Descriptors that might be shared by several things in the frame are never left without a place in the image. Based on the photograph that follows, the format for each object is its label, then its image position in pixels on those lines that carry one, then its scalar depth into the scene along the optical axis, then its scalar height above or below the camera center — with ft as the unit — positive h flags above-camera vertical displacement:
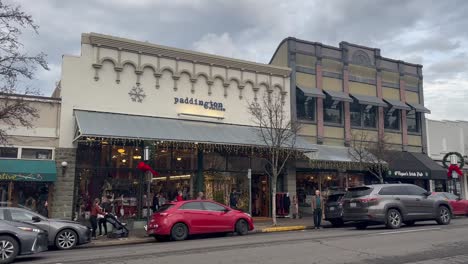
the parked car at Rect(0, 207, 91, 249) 42.76 -4.03
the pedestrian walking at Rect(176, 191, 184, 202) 67.67 -0.88
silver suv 52.54 -1.65
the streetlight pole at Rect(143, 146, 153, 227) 58.90 +2.44
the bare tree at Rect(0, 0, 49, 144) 51.37 +13.76
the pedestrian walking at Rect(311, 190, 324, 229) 61.93 -2.53
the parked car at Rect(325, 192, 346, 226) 61.76 -2.41
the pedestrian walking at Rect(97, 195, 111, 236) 57.26 -2.58
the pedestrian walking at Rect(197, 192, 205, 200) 68.71 -0.57
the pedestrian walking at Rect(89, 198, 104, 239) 56.95 -2.81
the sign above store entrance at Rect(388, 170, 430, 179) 86.74 +3.58
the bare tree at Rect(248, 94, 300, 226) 68.39 +10.13
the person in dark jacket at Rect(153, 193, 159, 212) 71.10 -1.73
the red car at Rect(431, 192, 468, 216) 71.72 -1.92
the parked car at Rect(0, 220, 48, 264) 35.32 -3.96
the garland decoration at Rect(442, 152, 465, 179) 92.17 +6.00
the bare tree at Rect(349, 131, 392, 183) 82.33 +6.99
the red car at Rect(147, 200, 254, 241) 50.70 -3.35
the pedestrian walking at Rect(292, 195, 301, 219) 79.98 -2.96
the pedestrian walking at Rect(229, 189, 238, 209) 76.17 -1.30
